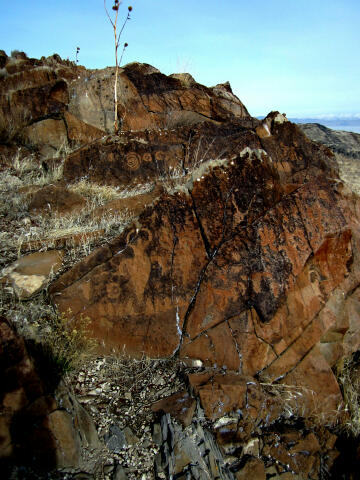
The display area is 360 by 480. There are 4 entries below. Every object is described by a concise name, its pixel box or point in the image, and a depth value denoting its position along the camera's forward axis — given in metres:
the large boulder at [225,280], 2.75
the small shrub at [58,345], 2.15
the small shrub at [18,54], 11.09
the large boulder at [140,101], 7.73
